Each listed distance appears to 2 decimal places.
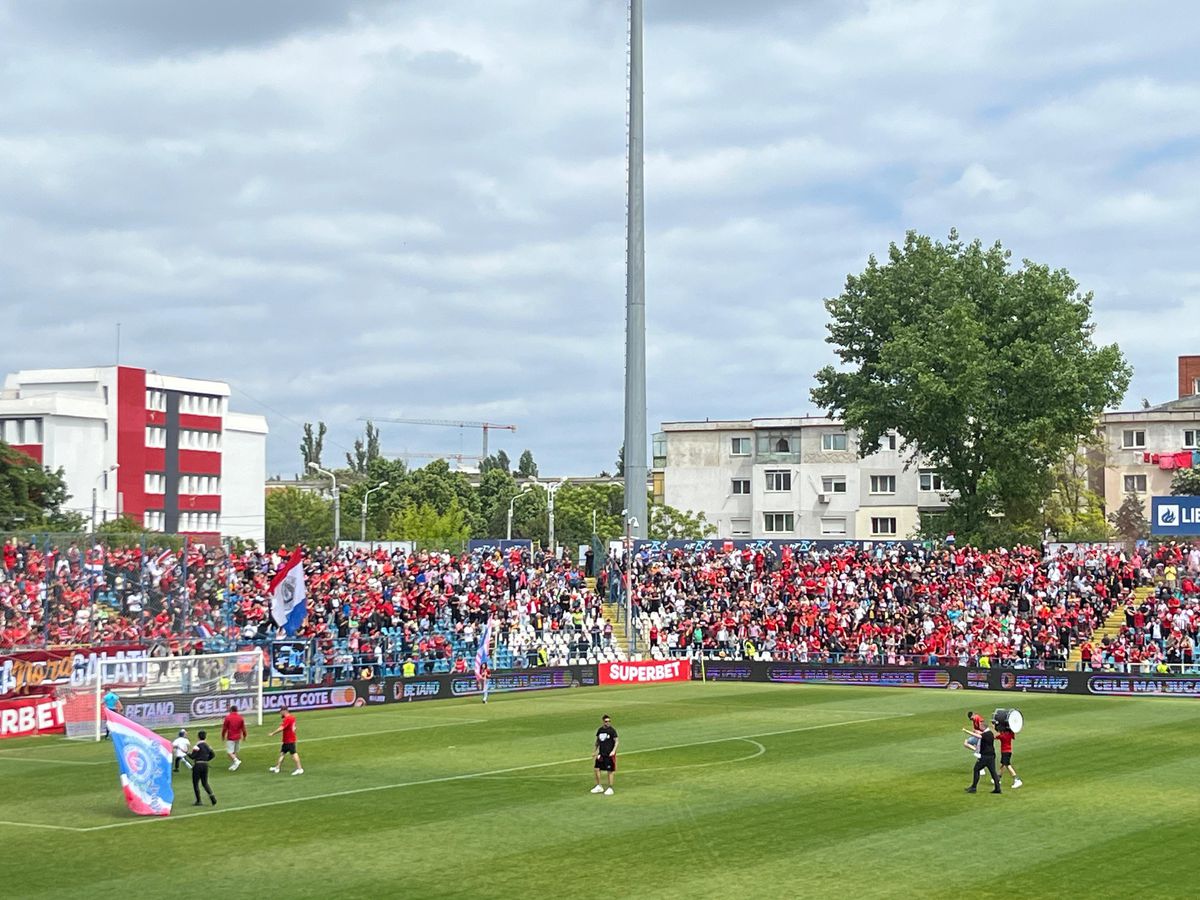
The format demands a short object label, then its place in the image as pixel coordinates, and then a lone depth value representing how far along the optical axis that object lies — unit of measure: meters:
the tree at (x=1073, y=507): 100.94
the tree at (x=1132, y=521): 102.56
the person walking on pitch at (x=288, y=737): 32.56
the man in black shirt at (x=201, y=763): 28.43
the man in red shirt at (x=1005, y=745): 30.31
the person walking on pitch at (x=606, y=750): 30.03
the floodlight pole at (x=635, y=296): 70.44
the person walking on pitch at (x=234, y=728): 32.75
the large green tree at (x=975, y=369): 77.81
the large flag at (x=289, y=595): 45.34
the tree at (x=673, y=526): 115.75
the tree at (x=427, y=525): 128.38
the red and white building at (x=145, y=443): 110.56
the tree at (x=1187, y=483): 102.75
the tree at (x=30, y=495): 87.31
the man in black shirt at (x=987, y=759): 29.70
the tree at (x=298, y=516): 143.25
